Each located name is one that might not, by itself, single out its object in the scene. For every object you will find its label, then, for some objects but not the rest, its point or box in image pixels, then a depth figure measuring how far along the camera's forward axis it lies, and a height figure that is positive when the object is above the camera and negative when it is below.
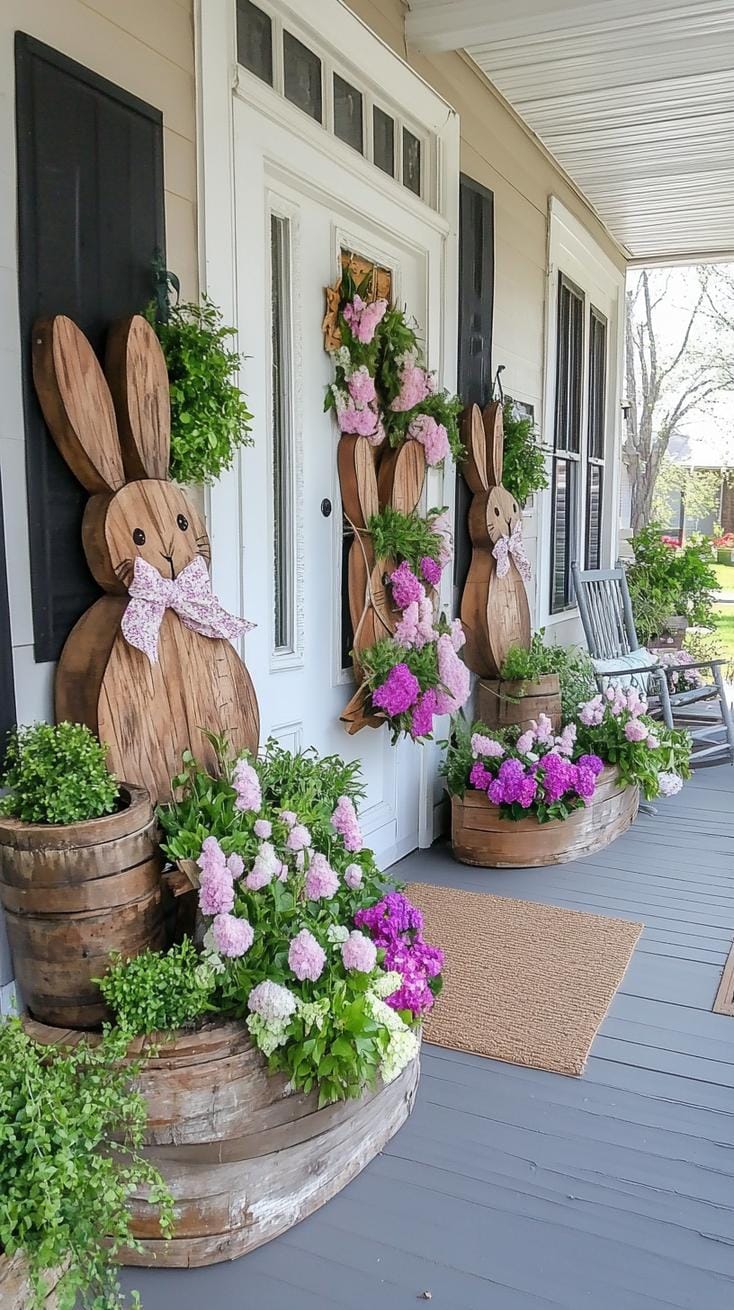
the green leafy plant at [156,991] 1.59 -0.73
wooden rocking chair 4.37 -0.54
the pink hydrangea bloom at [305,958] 1.64 -0.69
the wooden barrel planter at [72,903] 1.57 -0.58
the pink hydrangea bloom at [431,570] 3.12 -0.09
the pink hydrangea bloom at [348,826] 2.04 -0.58
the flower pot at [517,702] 3.84 -0.63
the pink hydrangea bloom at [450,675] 3.01 -0.41
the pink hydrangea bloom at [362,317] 2.86 +0.65
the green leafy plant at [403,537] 2.97 +0.02
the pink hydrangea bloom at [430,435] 3.15 +0.35
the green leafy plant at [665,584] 6.22 -0.28
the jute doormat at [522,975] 2.26 -1.13
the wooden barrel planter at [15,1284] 1.18 -0.89
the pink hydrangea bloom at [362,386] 2.88 +0.46
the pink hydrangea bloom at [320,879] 1.81 -0.62
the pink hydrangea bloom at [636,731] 3.70 -0.71
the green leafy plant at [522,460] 3.91 +0.33
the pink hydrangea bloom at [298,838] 1.83 -0.55
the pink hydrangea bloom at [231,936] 1.64 -0.65
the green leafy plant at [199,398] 1.99 +0.30
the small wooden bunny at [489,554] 3.70 -0.04
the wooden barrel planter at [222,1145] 1.54 -0.97
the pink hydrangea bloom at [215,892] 1.67 -0.59
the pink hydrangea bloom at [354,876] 1.95 -0.66
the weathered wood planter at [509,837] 3.41 -1.03
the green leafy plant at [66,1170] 1.18 -0.79
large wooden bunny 1.76 -0.03
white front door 2.43 +0.34
